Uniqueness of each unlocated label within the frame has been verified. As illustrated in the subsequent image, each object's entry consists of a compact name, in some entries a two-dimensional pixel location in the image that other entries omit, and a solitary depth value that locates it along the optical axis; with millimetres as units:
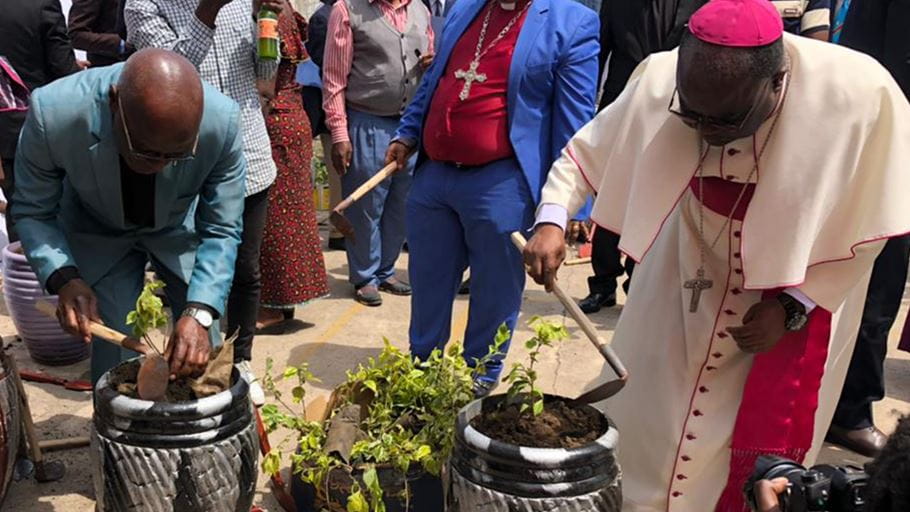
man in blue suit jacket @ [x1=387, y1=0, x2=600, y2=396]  3680
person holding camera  1462
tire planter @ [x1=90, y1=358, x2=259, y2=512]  2443
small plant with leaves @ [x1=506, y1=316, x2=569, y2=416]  2445
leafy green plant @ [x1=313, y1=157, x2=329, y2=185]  8211
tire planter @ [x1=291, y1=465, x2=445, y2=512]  2963
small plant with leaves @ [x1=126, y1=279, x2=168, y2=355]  2590
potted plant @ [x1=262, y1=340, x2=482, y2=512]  2840
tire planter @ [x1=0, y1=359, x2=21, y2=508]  2955
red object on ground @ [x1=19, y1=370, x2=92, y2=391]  4289
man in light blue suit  2660
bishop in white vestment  2398
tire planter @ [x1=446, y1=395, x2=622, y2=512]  2172
